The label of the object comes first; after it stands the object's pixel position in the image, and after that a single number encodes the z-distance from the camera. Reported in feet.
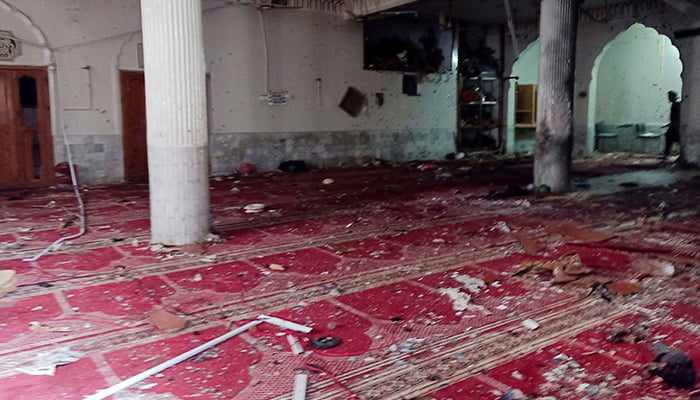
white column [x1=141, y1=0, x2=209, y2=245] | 17.33
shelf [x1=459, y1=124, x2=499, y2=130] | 51.63
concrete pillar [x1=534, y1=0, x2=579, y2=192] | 27.53
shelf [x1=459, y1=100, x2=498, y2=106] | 51.34
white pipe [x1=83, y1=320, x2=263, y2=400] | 8.55
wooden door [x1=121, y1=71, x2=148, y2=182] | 33.58
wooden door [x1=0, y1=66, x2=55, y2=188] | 30.35
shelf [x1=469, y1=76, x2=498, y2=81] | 52.04
